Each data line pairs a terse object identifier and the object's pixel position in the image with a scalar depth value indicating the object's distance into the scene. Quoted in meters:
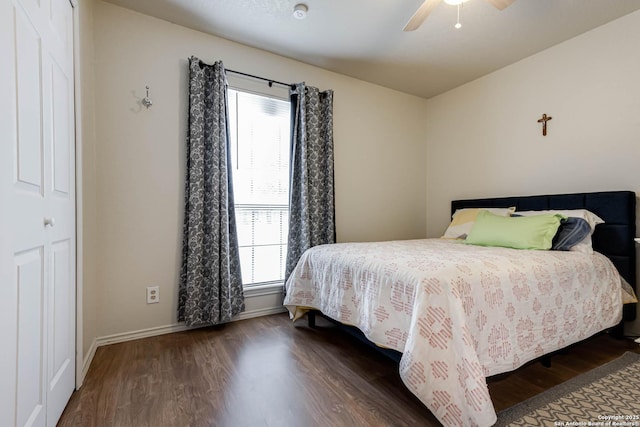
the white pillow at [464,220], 2.84
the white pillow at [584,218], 2.14
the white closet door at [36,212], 0.92
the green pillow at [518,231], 2.16
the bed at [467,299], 1.25
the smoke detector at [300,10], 2.20
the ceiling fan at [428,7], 1.74
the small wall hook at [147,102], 2.29
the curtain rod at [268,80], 2.67
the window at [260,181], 2.79
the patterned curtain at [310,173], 2.90
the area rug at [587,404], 1.35
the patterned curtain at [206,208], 2.38
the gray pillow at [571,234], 2.16
